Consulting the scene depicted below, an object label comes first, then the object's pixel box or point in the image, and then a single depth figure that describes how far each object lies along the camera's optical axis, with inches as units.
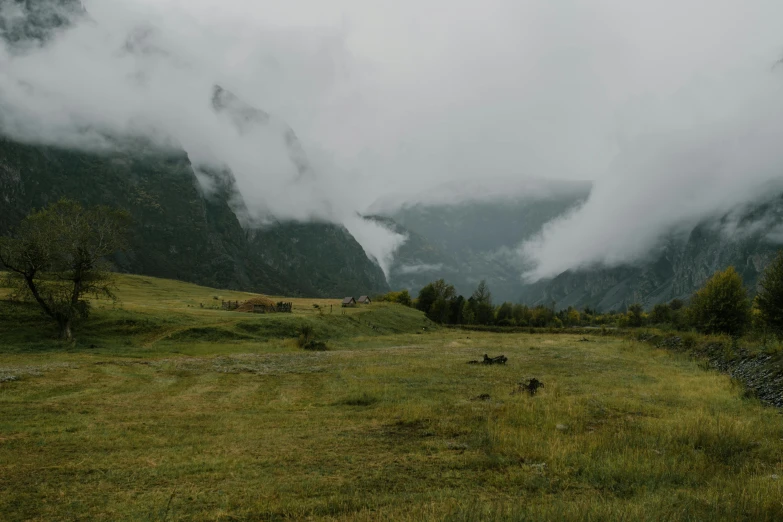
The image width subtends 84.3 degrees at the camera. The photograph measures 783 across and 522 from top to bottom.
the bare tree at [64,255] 1819.6
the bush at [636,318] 7480.3
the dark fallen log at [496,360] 1523.1
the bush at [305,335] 2199.1
